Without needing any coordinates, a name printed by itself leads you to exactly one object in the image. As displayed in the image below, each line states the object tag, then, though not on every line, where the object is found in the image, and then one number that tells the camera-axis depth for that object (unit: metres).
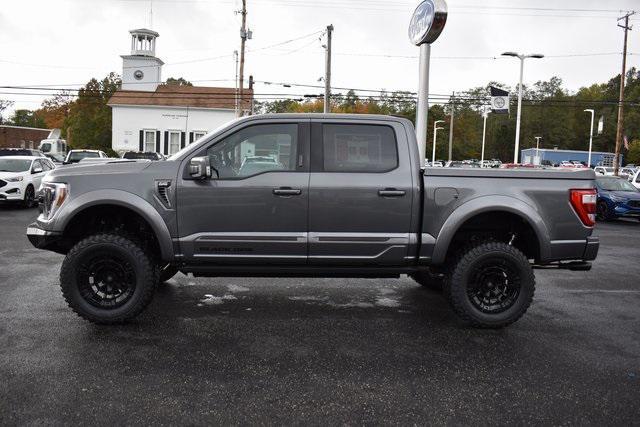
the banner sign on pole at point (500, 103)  30.28
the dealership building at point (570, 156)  99.31
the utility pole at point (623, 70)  41.69
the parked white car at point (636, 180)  22.46
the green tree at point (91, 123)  63.12
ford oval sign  11.01
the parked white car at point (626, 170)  58.95
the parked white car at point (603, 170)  52.17
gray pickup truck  5.38
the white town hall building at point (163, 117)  53.00
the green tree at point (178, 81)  103.81
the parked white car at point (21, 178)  17.20
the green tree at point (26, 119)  104.85
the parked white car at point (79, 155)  28.16
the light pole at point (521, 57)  31.52
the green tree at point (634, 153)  82.19
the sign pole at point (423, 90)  10.65
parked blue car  18.34
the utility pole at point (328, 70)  34.88
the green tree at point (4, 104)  89.50
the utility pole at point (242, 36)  40.47
